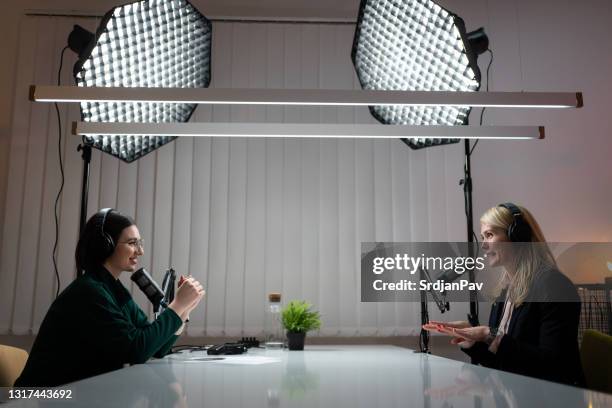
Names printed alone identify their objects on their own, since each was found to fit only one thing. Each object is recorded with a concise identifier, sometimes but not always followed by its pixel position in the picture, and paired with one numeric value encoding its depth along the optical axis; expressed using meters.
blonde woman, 1.56
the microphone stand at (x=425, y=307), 2.16
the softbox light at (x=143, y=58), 1.86
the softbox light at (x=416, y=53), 1.79
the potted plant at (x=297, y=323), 2.32
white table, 0.86
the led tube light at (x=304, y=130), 2.07
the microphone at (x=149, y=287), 2.00
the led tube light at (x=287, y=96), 1.68
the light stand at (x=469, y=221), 2.59
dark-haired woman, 1.46
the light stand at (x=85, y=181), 2.49
